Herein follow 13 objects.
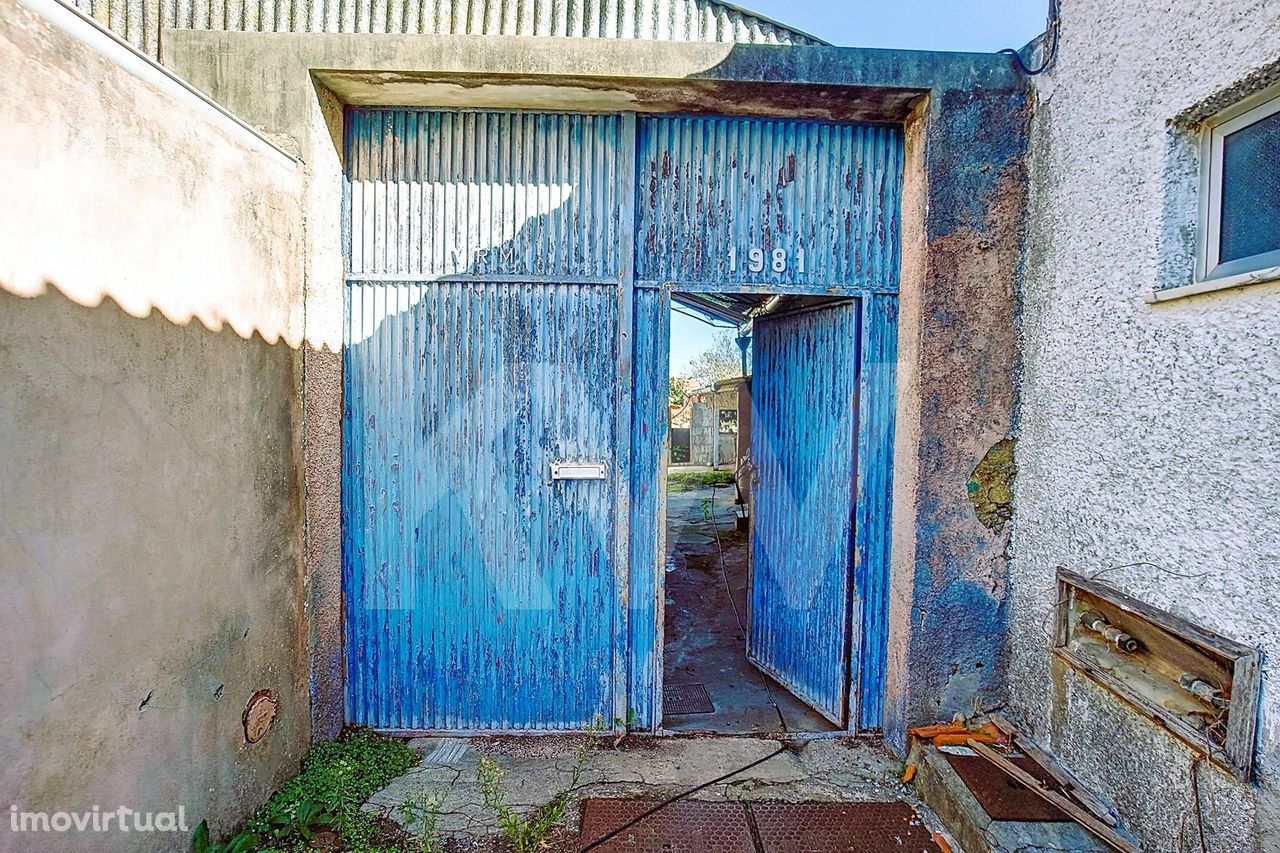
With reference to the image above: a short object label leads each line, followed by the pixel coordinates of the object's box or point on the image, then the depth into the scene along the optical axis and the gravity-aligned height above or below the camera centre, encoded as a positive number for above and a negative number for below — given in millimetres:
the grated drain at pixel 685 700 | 3916 -2020
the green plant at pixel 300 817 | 2754 -2007
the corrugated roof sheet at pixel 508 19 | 3447 +2309
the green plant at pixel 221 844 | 2457 -1919
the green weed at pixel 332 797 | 2701 -1992
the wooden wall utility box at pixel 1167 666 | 2074 -1042
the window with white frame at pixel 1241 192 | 2152 +870
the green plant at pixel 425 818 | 2690 -2029
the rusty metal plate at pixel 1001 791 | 2596 -1764
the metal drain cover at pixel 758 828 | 2758 -2048
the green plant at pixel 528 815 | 2727 -2021
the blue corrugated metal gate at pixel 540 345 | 3414 +347
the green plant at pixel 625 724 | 3551 -1932
